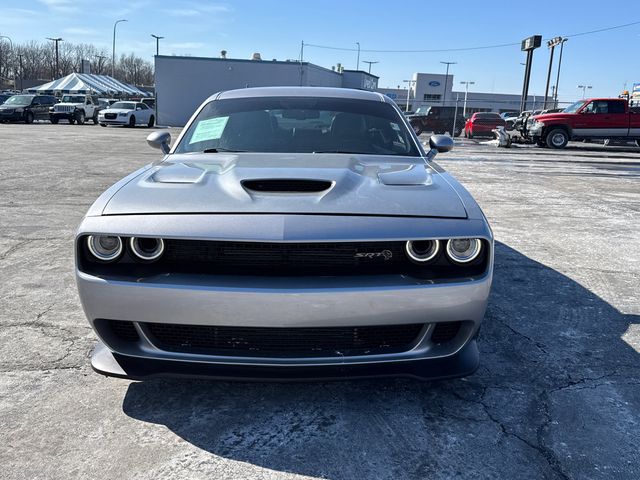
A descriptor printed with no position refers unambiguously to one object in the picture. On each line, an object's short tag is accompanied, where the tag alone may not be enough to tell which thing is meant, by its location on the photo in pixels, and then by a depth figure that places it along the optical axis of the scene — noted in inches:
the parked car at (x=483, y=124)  1151.6
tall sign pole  1127.6
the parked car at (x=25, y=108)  1178.6
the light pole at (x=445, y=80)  2773.1
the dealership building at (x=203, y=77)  1422.2
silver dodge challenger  80.4
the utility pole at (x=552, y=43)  1405.8
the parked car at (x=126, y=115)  1190.9
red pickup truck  813.9
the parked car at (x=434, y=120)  1245.7
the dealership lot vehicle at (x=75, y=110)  1251.8
